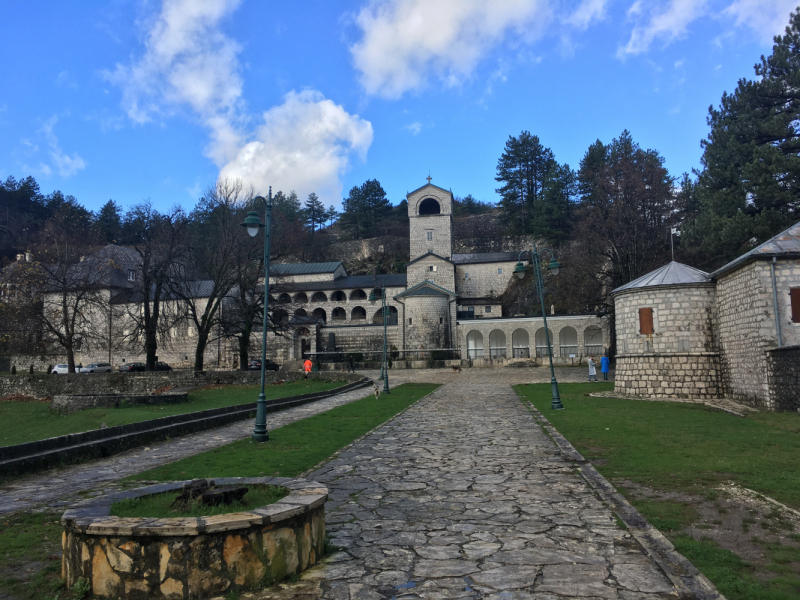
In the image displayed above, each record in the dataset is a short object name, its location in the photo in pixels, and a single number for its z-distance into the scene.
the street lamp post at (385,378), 24.56
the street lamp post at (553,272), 17.04
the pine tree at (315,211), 95.38
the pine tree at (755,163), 26.78
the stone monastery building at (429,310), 47.97
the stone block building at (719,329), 16.80
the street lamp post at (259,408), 11.70
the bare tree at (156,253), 32.77
